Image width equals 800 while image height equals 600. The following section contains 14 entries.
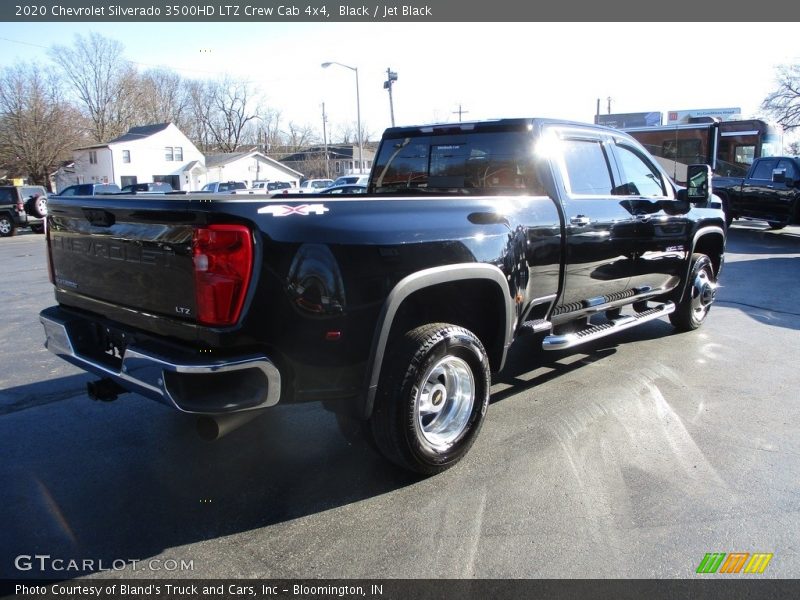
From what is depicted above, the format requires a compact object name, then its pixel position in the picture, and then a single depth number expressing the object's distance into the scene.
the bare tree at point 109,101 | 67.56
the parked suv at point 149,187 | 27.55
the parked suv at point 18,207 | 22.00
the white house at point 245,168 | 62.97
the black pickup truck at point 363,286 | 2.61
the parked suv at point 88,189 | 23.57
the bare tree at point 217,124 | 83.50
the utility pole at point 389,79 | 28.52
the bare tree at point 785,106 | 38.53
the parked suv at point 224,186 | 32.60
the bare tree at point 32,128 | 46.91
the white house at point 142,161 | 53.84
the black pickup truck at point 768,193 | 14.80
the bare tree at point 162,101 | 72.69
